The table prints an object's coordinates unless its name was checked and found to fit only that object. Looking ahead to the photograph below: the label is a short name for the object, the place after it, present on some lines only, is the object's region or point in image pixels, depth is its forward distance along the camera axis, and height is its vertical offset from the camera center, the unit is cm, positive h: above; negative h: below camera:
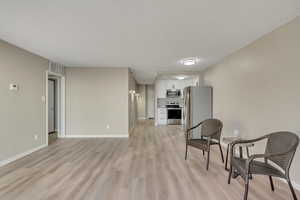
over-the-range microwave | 708 +34
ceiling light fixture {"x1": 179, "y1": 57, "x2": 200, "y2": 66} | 354 +109
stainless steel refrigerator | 422 -19
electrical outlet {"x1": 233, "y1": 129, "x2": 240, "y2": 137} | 278 -73
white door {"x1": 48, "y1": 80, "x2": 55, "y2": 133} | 491 -23
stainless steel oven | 714 -87
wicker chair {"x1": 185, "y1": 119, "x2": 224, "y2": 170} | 252 -72
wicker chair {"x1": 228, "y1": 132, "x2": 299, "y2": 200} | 146 -71
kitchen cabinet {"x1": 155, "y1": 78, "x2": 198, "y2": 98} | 710 +78
